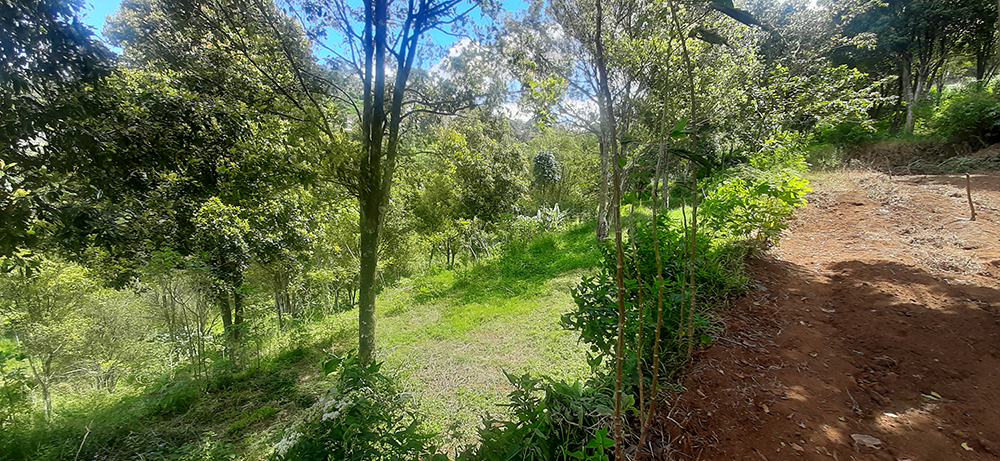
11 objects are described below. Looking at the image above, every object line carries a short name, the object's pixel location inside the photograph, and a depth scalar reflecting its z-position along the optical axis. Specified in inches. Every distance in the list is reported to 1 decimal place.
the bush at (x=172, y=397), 171.5
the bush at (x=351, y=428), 67.6
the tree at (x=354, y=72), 167.3
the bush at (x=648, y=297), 92.0
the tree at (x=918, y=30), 459.8
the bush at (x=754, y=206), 140.9
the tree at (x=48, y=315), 198.8
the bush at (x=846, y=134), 510.3
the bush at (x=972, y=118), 365.1
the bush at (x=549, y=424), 70.6
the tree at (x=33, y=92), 82.2
